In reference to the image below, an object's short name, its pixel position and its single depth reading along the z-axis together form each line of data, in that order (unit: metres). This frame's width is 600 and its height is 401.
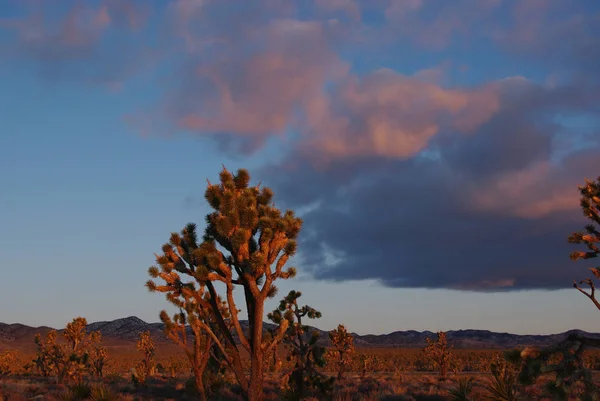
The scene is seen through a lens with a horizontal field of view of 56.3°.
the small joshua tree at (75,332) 37.16
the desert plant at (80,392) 20.23
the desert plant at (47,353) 39.98
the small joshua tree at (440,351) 52.53
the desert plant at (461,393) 15.93
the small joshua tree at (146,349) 48.81
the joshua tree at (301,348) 18.81
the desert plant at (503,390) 14.24
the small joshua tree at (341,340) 36.31
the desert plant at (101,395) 18.34
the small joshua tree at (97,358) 45.77
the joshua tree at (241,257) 15.23
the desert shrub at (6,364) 58.25
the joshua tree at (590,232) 15.23
